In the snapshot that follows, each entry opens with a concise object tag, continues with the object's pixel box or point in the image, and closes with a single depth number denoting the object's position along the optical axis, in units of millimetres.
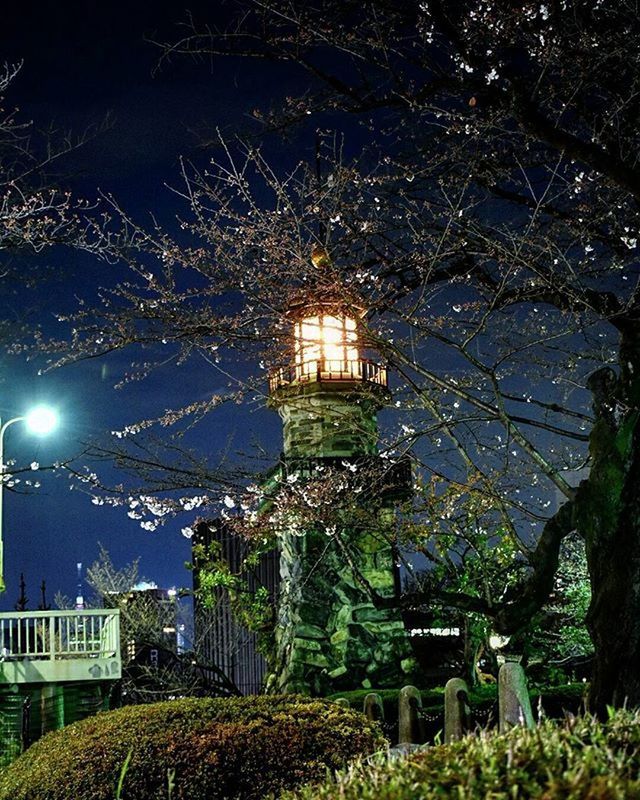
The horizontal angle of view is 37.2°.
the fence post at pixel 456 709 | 10609
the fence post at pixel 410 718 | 12102
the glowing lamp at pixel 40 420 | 18000
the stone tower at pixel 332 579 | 21766
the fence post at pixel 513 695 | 8672
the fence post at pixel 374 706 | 12805
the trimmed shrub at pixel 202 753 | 8211
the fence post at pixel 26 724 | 19266
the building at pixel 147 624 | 28156
